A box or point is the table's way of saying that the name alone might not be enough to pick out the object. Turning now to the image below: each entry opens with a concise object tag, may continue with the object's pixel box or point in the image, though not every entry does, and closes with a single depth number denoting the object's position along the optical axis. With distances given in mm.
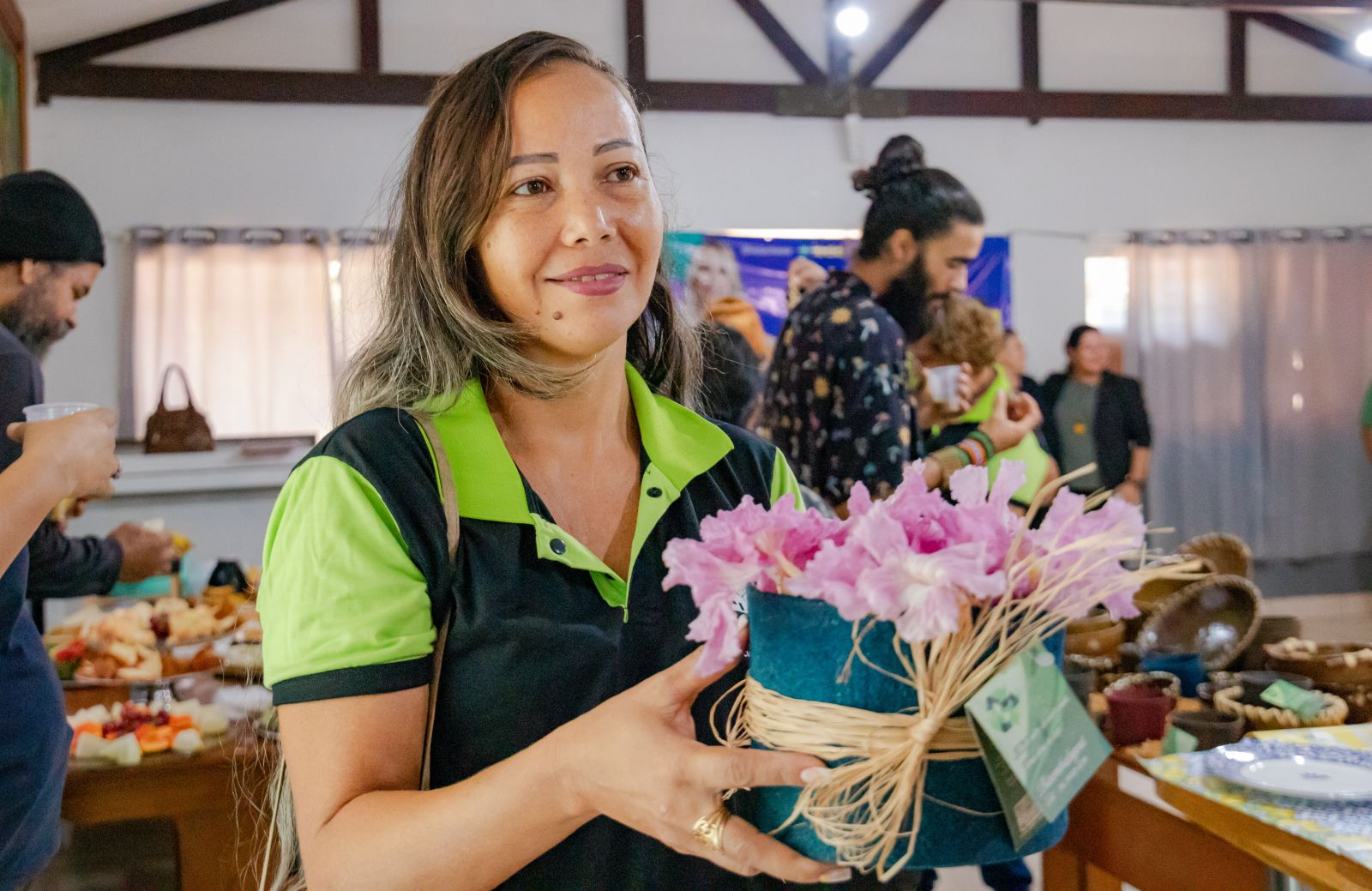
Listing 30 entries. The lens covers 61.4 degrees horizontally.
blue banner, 7387
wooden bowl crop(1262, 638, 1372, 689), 2119
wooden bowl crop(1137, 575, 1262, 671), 2383
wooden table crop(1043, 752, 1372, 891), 1441
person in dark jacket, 6711
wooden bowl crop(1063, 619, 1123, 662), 2445
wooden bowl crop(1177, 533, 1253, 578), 2912
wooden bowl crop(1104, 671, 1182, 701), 2156
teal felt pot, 752
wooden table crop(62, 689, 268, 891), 2209
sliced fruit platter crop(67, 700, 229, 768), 2219
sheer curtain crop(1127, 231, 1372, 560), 8375
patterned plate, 1517
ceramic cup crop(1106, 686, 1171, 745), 1970
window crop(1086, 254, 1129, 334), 8289
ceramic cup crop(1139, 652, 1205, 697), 2207
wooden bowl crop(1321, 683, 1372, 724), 2096
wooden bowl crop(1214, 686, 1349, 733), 1985
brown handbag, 5965
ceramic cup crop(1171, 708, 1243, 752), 1913
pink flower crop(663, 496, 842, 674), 756
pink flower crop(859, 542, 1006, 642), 670
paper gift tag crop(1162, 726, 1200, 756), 1907
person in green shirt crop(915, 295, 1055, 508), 3225
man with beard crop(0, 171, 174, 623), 2359
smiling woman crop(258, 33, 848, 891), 871
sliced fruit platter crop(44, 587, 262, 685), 2695
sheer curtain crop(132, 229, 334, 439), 6918
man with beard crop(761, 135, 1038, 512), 2383
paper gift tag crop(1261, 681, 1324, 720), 2002
